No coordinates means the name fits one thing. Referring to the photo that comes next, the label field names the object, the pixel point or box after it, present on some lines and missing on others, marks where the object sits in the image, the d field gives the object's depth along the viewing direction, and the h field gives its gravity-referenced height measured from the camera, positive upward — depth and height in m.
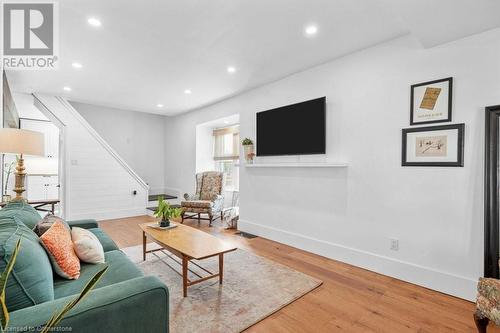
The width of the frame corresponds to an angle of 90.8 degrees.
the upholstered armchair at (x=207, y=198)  5.14 -0.70
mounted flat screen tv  3.41 +0.57
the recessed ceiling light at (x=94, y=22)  2.41 +1.43
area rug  1.93 -1.21
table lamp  2.55 +0.22
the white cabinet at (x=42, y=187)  5.65 -0.53
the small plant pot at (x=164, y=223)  3.08 -0.72
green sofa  0.98 -0.59
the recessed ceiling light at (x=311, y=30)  2.53 +1.43
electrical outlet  2.72 -0.85
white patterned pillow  1.88 -0.64
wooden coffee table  2.28 -0.79
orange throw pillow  1.61 -0.59
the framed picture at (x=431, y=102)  2.43 +0.68
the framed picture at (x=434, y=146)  2.36 +0.22
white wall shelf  3.20 +0.03
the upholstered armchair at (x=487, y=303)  1.53 -0.86
